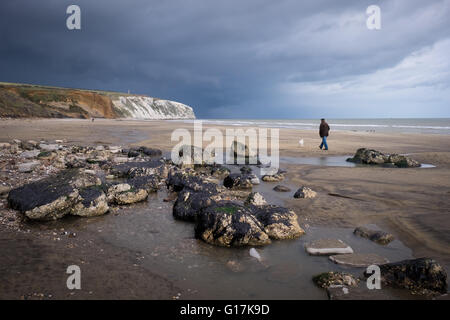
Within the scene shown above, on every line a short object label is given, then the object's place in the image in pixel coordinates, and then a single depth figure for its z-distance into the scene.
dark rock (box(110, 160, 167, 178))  9.16
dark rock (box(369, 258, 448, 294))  3.22
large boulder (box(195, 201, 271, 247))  4.51
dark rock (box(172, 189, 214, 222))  5.64
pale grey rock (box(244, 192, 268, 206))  6.29
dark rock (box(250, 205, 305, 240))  4.84
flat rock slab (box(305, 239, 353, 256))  4.27
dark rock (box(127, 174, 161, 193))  7.39
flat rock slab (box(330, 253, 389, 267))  3.91
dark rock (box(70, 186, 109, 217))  5.60
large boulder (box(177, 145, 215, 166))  11.51
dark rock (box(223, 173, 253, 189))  8.42
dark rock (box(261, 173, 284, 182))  9.33
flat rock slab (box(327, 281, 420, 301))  3.14
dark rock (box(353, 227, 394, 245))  4.70
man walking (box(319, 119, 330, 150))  17.71
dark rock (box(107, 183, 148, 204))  6.55
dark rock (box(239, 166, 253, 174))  10.61
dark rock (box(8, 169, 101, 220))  5.26
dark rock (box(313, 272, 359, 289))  3.37
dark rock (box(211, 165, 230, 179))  10.16
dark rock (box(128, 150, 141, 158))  12.84
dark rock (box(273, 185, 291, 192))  8.02
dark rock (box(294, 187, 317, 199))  7.25
